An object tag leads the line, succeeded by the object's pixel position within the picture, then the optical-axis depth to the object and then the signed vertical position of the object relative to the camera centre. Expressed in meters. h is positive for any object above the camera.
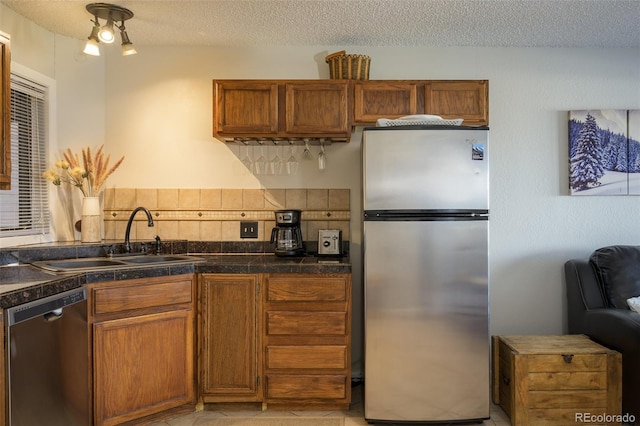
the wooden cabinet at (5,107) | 2.03 +0.51
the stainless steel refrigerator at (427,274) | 2.39 -0.36
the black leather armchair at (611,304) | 2.33 -0.60
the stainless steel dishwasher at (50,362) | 1.63 -0.65
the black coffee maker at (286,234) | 2.90 -0.15
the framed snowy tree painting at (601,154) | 3.03 +0.41
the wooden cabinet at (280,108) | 2.76 +0.68
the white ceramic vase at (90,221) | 2.87 -0.06
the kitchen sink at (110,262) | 2.33 -0.30
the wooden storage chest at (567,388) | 2.38 -1.00
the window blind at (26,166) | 2.60 +0.30
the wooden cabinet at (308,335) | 2.50 -0.73
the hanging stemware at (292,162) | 3.11 +0.36
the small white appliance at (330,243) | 2.87 -0.22
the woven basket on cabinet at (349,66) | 2.85 +0.98
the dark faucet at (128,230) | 2.69 -0.12
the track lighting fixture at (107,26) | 2.45 +1.11
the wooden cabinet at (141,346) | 2.21 -0.75
